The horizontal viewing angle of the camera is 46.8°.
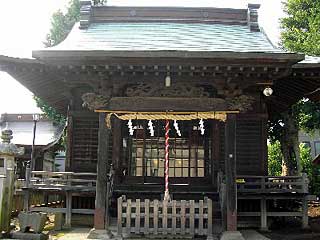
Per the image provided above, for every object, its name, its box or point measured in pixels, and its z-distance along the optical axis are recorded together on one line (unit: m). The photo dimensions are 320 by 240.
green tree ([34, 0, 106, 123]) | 21.53
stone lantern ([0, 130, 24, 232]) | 9.38
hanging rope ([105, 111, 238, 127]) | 10.15
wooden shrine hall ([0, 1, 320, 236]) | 9.46
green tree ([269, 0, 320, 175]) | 17.55
